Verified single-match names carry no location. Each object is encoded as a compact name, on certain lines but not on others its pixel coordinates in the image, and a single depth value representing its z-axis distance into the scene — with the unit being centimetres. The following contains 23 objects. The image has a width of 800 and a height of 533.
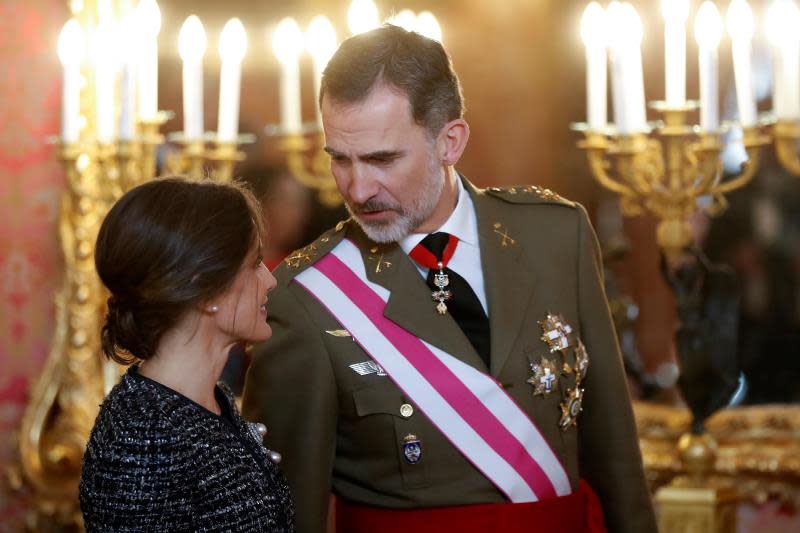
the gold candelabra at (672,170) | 533
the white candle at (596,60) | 548
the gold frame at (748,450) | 622
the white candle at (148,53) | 597
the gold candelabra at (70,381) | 663
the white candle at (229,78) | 597
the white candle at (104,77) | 640
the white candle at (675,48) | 530
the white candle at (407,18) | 648
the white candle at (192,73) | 595
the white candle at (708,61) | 526
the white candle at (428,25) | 635
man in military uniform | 395
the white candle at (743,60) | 534
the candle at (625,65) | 530
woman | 325
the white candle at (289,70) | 629
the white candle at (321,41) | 618
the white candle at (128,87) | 588
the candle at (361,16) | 592
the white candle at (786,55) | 535
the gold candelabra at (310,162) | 637
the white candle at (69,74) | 613
